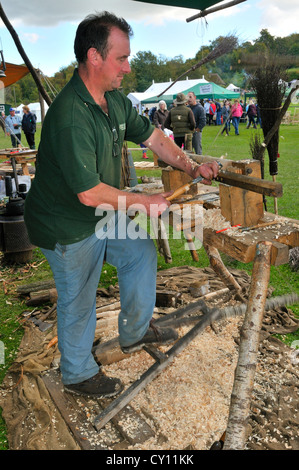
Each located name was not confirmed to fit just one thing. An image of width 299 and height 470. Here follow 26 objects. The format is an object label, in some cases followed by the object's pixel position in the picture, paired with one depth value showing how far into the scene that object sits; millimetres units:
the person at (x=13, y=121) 14094
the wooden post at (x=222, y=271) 3252
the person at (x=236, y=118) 17144
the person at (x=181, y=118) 9328
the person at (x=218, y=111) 21520
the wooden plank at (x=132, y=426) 2168
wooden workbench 2125
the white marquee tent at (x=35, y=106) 34156
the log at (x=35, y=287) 4000
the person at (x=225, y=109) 20244
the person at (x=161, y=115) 11703
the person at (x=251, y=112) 17570
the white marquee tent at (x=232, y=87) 29773
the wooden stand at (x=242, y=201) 2398
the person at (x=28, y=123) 13625
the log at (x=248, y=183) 2105
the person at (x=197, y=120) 9922
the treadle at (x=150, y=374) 2260
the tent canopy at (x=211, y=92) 20797
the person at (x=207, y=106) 21203
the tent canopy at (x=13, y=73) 9547
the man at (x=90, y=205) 2002
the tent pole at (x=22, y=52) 4268
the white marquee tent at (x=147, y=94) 24250
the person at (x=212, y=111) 21266
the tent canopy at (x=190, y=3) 3820
